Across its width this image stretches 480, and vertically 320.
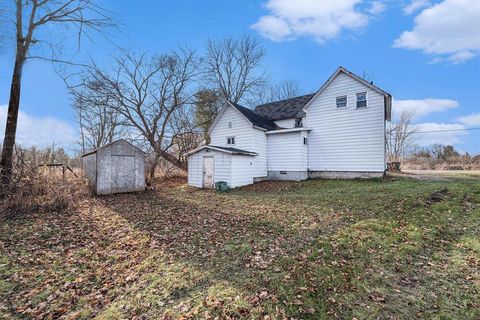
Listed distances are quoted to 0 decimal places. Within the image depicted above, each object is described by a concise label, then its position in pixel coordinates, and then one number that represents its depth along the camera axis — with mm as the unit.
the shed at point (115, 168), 13406
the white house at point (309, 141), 15617
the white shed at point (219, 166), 15773
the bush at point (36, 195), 8461
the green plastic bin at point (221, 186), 15273
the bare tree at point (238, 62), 29812
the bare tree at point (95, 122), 19250
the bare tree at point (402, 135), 37531
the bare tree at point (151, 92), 20078
